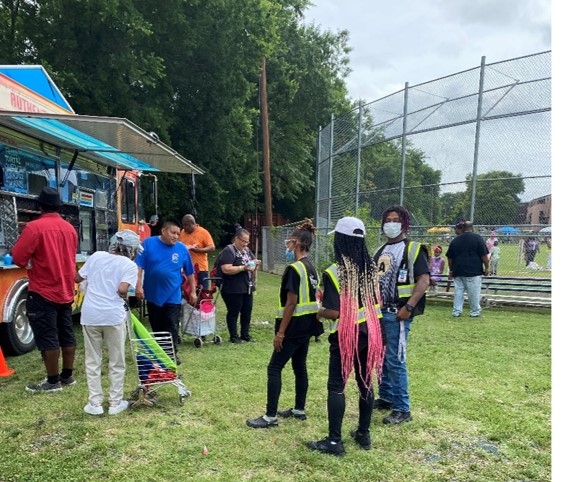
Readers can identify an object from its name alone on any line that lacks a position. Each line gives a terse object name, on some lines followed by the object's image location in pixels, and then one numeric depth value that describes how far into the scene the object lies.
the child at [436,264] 12.02
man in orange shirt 7.77
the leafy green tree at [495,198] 10.43
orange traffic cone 4.49
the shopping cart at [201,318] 6.96
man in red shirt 4.76
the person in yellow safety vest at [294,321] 3.98
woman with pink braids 3.55
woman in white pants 4.28
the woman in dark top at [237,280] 7.06
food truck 5.71
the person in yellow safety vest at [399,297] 4.15
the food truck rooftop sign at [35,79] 6.80
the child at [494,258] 11.62
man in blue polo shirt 5.65
